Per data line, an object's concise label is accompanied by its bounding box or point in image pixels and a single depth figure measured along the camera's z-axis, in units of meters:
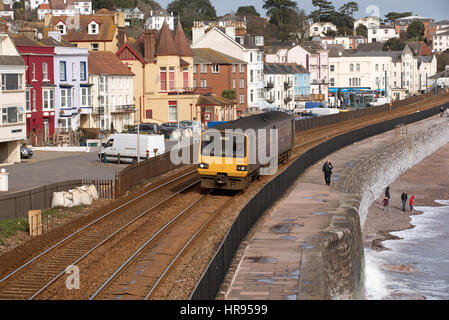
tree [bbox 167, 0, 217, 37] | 189.21
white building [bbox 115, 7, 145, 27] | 187.25
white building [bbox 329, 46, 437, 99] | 140.38
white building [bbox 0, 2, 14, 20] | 159.38
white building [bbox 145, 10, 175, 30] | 197.95
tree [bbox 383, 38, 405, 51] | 177.00
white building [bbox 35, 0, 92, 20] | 186.88
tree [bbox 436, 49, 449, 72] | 192.00
